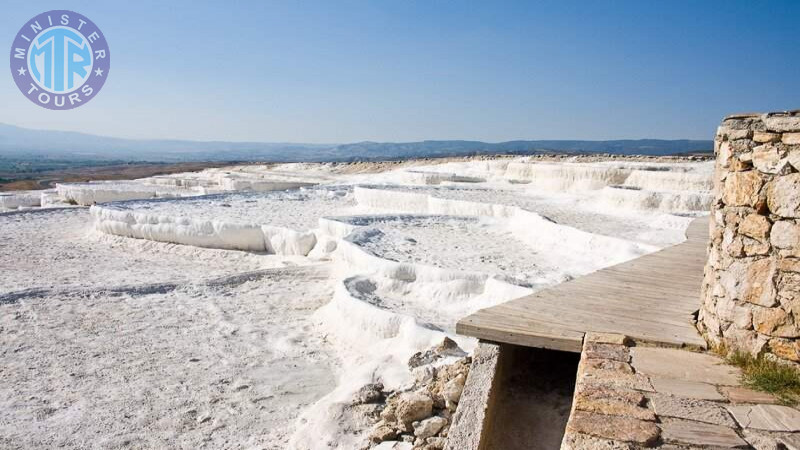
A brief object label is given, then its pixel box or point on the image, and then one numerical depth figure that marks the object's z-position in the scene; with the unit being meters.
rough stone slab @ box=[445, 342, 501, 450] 2.64
